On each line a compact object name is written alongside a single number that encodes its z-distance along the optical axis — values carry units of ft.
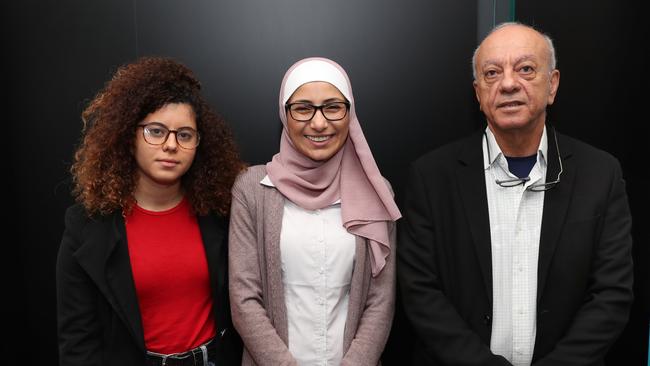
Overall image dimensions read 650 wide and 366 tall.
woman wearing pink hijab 5.62
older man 5.31
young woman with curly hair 5.38
